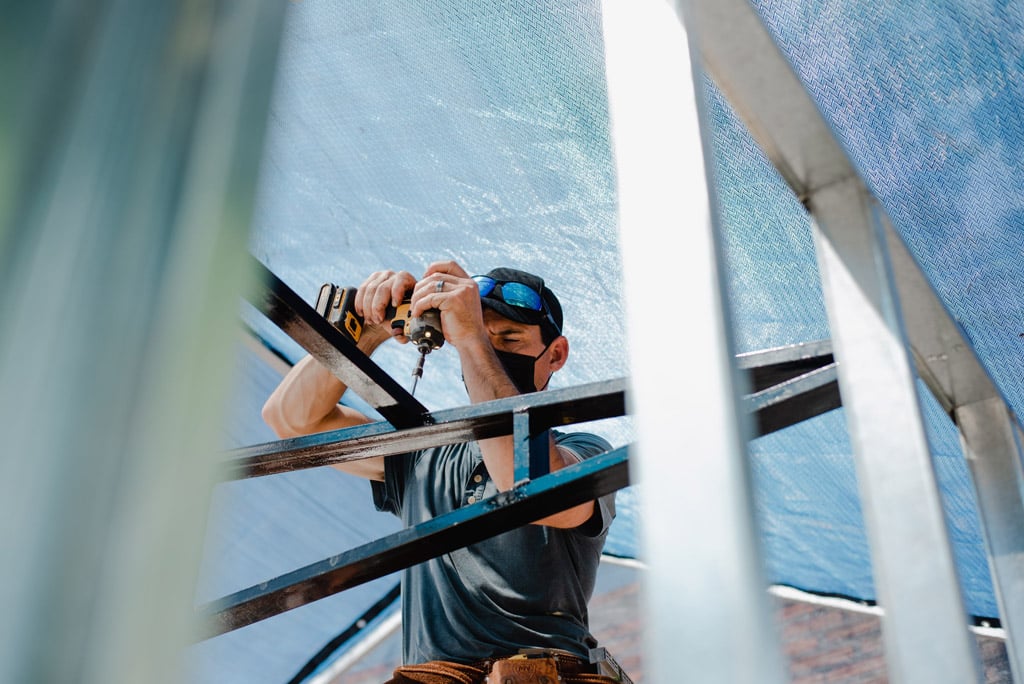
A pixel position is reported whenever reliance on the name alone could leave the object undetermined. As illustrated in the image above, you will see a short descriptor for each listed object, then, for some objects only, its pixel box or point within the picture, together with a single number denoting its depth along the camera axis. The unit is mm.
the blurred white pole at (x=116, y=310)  396
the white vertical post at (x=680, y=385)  456
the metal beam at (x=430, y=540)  1309
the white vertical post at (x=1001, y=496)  1246
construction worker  1658
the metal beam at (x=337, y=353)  1316
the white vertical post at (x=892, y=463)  805
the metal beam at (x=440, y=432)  1417
